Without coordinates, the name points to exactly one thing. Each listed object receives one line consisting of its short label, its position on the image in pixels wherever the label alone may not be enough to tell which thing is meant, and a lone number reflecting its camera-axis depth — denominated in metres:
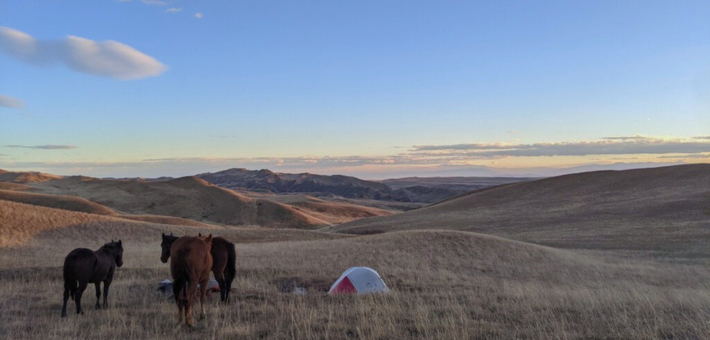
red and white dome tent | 13.22
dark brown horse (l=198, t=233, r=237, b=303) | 10.71
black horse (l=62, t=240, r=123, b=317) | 9.70
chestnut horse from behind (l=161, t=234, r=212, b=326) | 8.25
